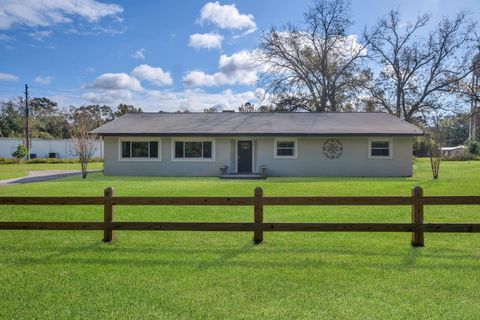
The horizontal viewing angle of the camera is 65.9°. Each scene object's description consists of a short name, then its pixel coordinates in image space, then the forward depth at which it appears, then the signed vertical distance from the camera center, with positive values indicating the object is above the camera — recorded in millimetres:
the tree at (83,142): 20656 +741
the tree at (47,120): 63219 +6525
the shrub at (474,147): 39281 +652
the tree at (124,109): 67375 +8459
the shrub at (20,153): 38125 +164
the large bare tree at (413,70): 37344 +8728
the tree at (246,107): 56278 +7267
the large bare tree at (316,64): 38000 +9355
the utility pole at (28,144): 41406 +1209
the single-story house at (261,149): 20812 +266
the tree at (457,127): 33594 +3468
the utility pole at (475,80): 35088 +7259
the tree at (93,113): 68562 +8712
